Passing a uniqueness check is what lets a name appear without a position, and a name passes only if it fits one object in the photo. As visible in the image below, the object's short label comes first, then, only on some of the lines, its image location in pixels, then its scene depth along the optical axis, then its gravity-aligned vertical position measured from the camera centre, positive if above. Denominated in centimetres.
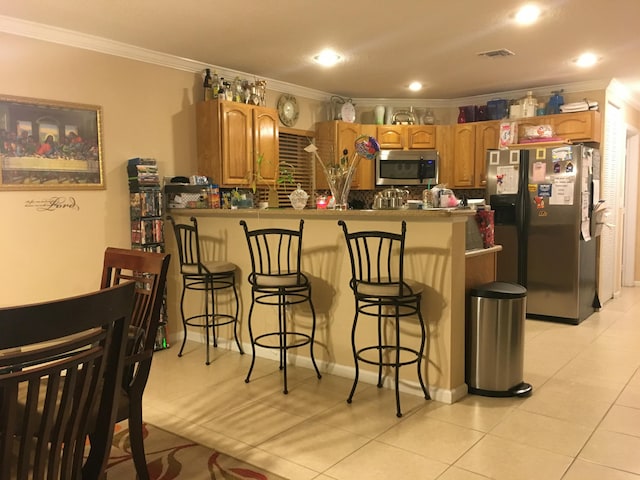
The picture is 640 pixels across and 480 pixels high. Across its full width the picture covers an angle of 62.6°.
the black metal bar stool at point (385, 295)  298 -56
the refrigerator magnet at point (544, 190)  507 +5
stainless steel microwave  654 +37
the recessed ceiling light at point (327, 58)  452 +123
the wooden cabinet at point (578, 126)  550 +73
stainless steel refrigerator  498 -27
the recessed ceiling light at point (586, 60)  464 +123
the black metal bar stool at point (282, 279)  336 -54
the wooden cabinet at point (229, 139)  472 +54
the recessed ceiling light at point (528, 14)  346 +123
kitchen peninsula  314 -48
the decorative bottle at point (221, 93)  474 +94
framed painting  362 +39
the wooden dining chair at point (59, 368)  119 -42
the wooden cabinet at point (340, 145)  623 +61
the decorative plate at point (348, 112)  638 +103
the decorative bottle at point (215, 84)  477 +103
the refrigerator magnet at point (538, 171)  507 +23
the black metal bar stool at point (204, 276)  399 -61
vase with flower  387 +16
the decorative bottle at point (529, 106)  587 +100
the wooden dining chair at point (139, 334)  200 -53
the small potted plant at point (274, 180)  430 +18
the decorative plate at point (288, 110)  577 +97
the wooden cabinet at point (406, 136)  660 +75
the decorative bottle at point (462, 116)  651 +99
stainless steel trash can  323 -90
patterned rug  237 -125
